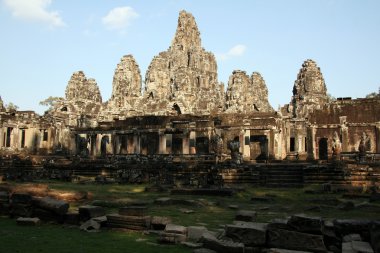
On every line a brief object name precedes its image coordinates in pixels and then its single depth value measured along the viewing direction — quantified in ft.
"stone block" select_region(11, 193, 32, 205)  29.40
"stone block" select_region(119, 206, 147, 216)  26.40
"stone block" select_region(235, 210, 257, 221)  28.04
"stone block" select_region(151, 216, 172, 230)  24.97
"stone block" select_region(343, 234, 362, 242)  20.48
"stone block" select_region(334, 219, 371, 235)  21.68
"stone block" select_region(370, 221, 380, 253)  18.23
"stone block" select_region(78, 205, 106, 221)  27.30
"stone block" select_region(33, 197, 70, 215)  27.50
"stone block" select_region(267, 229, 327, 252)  18.84
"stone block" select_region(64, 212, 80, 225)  27.07
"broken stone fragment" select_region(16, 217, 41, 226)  26.57
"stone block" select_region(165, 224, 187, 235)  22.04
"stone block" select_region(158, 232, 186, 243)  21.40
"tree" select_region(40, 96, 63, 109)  251.60
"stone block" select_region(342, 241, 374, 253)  17.25
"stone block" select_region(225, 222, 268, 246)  19.69
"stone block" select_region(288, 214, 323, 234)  19.69
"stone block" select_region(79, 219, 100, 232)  24.90
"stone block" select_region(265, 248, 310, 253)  17.43
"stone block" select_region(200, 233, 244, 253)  18.25
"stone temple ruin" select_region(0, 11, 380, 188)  88.48
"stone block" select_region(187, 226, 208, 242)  22.09
